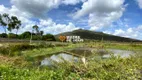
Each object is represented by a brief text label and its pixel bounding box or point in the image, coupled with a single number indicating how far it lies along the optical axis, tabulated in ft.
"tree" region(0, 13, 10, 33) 91.08
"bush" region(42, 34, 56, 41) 102.75
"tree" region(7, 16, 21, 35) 95.16
